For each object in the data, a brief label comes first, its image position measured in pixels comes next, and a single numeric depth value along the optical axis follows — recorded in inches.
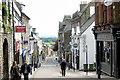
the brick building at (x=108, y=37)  729.0
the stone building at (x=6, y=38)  545.2
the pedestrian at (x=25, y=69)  609.6
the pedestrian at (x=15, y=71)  548.7
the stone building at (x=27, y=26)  1154.3
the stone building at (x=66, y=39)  2146.9
